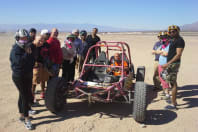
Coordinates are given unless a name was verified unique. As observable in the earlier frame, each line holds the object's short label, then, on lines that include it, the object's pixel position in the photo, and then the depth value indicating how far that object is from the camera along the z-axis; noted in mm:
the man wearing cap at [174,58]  4148
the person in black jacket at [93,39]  6699
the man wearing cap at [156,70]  5488
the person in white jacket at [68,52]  5113
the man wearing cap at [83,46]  6441
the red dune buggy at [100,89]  3779
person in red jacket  4523
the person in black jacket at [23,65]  3281
